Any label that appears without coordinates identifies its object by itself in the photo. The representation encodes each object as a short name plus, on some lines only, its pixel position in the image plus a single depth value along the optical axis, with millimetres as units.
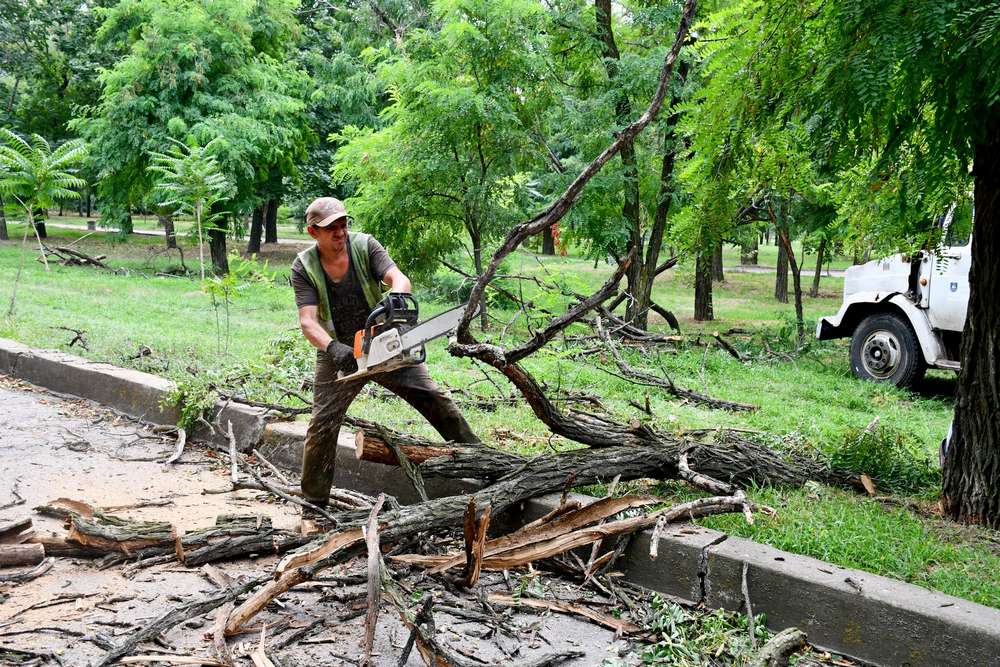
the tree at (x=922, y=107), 3994
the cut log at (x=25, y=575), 4542
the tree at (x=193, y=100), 21078
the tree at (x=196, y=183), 12328
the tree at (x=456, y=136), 11742
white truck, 8883
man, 5359
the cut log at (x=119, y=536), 4797
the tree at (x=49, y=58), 29812
